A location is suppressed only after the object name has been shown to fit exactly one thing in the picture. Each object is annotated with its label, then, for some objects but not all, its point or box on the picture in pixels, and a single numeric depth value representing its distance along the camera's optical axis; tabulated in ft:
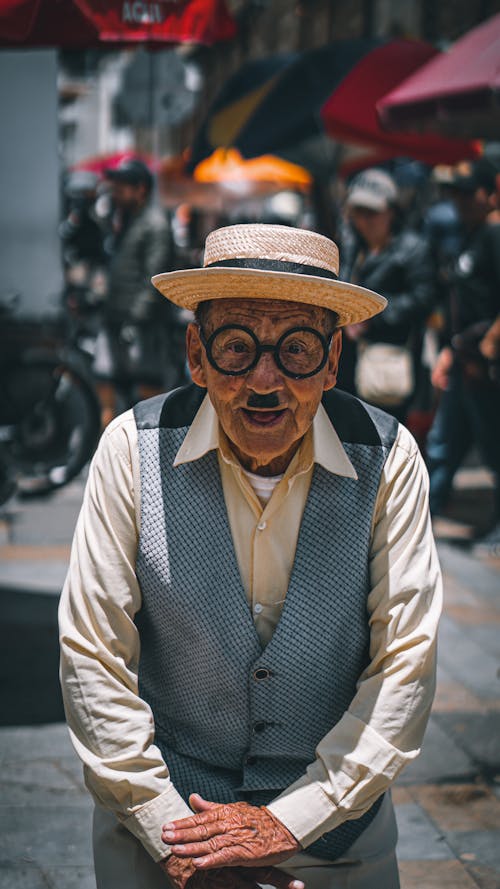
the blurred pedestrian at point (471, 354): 22.34
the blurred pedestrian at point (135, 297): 27.43
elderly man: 6.95
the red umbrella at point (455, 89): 20.31
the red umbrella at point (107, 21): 13.15
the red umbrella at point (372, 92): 25.30
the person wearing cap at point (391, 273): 21.34
